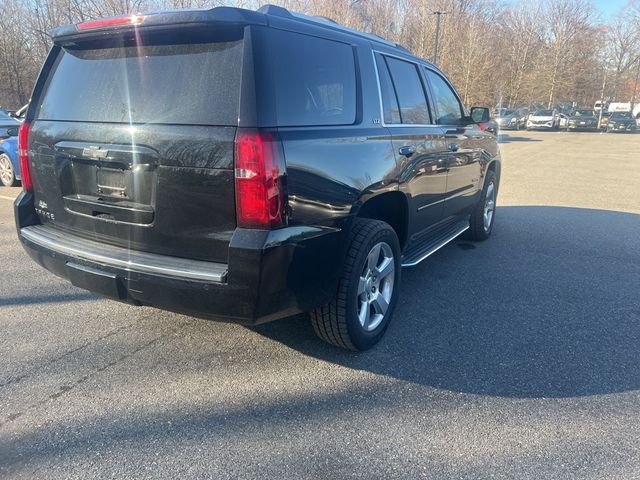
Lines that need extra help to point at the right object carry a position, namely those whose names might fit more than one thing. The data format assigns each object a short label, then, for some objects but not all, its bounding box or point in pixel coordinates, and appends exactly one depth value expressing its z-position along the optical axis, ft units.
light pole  99.12
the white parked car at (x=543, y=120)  126.21
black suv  8.08
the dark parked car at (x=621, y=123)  122.72
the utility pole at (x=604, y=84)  189.51
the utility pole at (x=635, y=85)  184.61
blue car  29.76
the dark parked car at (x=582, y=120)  126.72
